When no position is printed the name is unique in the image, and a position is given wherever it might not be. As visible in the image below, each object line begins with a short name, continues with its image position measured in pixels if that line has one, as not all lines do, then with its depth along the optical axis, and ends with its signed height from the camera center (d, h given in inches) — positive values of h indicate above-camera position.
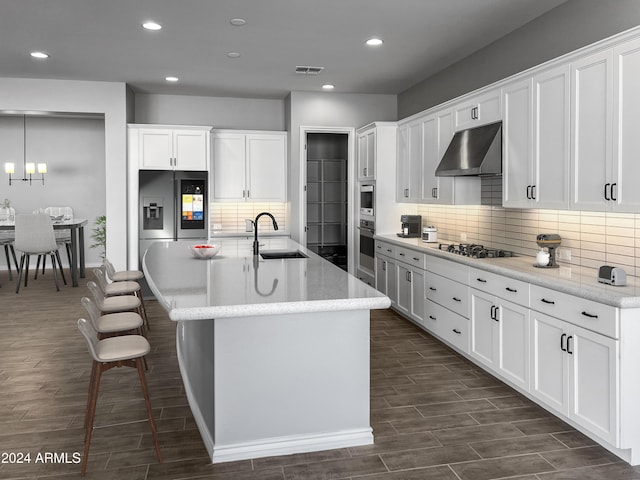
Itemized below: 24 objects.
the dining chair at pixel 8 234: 314.3 -5.1
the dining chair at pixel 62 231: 342.0 -3.2
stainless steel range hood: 170.4 +24.5
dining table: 301.3 -0.9
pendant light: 337.3 +38.1
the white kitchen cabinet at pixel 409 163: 233.6 +28.7
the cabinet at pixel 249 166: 287.4 +32.8
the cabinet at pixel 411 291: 207.3 -27.6
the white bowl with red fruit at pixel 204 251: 162.2 -8.1
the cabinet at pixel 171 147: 271.6 +41.1
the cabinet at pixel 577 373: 108.3 -33.7
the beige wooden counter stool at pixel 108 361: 103.0 -27.7
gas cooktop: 176.1 -9.3
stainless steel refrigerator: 269.6 +9.9
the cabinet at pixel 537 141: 139.4 +24.1
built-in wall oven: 264.7 -11.1
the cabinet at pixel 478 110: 171.3 +39.8
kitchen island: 105.7 -29.7
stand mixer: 149.0 -5.7
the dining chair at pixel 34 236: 291.7 -5.9
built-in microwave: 264.7 +13.3
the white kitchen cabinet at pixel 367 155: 262.5 +36.6
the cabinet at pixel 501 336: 138.7 -31.9
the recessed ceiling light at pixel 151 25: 178.4 +68.9
